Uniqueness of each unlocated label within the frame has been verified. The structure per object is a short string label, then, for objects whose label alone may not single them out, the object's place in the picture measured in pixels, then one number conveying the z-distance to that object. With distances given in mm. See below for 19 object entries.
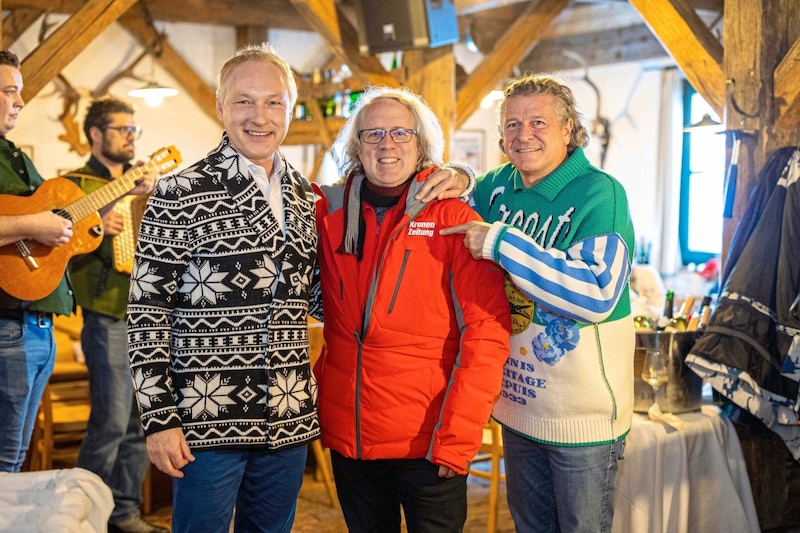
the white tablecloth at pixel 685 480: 2781
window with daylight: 6898
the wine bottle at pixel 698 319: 3027
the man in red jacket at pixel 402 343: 1871
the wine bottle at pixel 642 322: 2948
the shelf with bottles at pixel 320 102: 6359
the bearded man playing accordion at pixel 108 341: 3227
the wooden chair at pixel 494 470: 3258
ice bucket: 2848
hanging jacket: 2850
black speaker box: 4098
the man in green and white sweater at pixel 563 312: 1935
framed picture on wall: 8242
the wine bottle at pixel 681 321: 3006
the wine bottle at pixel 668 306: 3110
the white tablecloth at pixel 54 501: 1776
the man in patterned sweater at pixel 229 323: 1763
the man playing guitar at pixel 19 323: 2592
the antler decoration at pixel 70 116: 6297
